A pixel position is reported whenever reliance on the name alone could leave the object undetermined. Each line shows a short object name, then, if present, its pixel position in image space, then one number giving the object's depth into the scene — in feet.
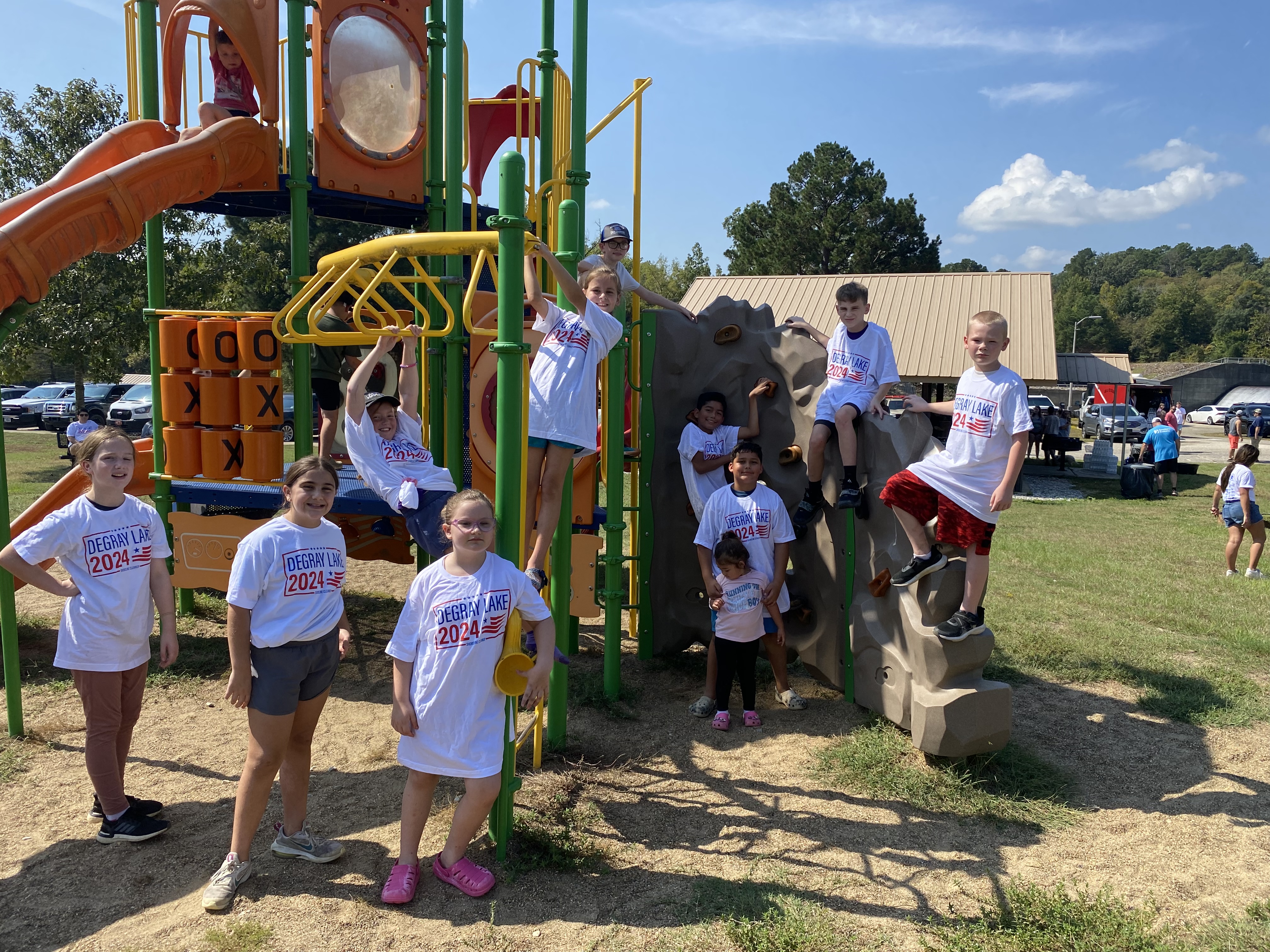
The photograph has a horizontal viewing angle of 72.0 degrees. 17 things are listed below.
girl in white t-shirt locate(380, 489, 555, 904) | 10.47
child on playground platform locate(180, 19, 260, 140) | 21.01
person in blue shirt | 55.36
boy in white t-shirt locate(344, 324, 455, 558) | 14.82
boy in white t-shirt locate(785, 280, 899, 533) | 16.60
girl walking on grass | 30.73
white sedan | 154.30
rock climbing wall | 14.65
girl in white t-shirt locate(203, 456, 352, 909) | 10.34
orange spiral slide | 16.01
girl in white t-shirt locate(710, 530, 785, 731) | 16.69
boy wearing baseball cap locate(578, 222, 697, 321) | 17.63
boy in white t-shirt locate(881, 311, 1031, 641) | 14.05
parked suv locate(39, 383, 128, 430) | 78.57
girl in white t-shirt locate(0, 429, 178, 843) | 12.02
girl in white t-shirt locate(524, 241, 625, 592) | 13.82
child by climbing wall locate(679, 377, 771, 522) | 19.04
